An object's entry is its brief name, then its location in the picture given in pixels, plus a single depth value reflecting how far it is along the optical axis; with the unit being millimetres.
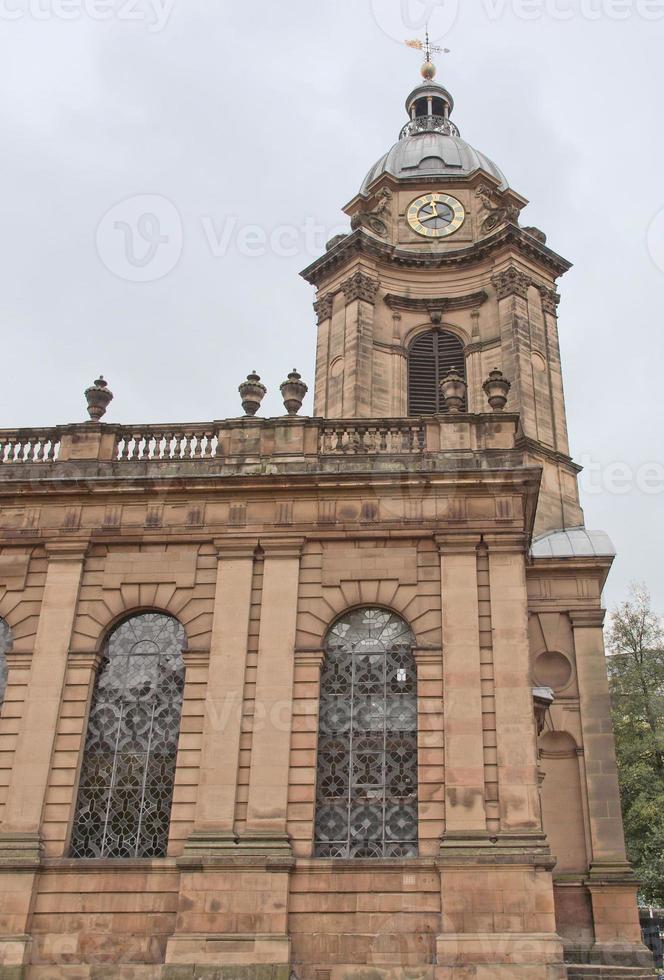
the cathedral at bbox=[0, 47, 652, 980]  15500
